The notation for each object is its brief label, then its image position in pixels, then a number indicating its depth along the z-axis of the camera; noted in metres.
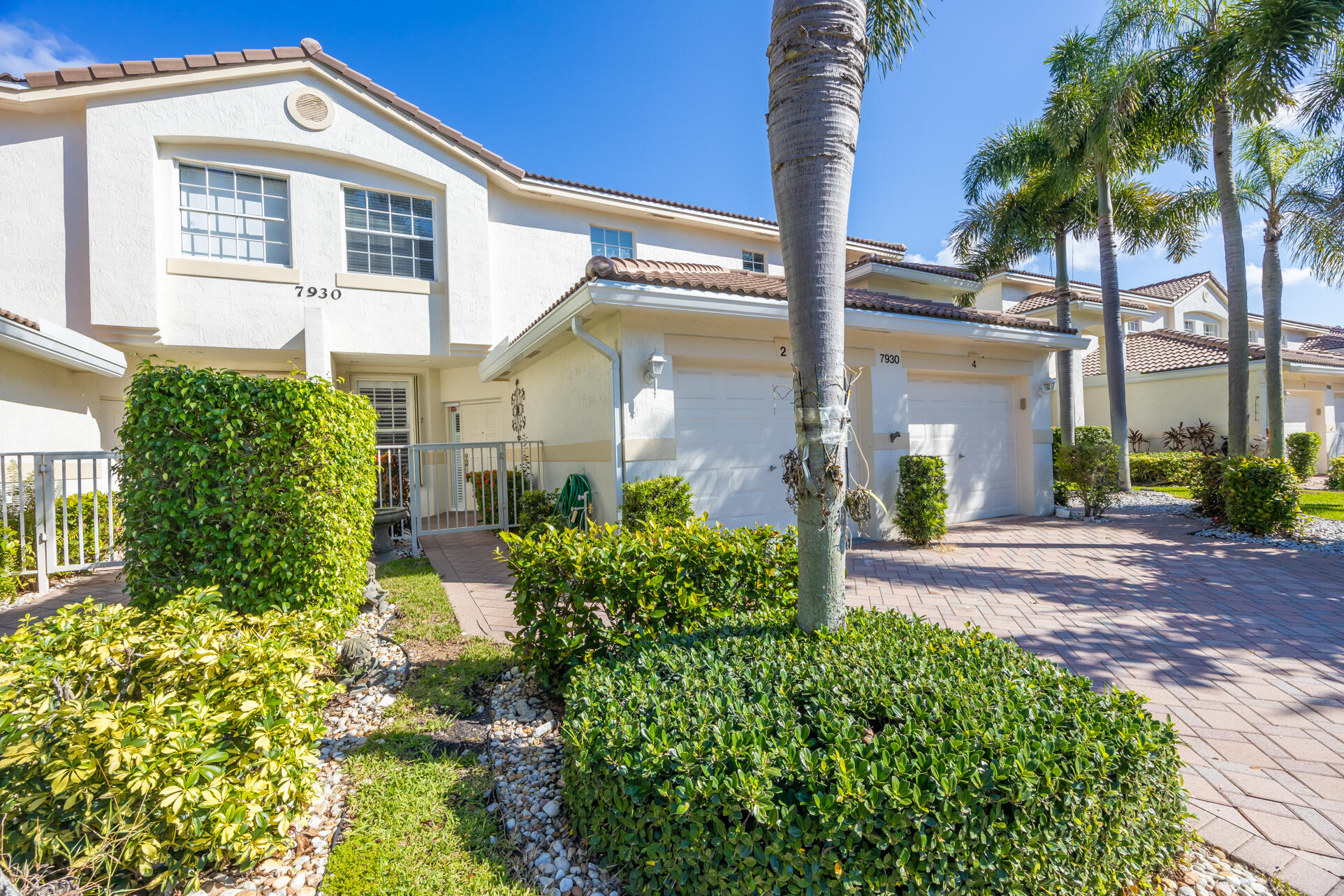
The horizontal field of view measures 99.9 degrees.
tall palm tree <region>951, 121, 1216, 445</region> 14.02
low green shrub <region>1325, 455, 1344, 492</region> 14.79
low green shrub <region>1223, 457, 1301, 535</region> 8.41
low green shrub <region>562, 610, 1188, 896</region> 1.76
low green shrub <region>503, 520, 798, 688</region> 3.45
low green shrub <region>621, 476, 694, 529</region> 6.60
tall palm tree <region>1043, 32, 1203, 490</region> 10.47
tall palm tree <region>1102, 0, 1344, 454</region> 7.88
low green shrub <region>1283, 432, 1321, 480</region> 16.28
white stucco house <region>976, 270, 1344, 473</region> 17.23
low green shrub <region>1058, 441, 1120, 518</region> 10.44
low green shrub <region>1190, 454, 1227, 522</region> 9.48
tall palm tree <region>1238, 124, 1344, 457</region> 12.23
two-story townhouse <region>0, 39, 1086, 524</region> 7.48
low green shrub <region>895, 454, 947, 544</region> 8.24
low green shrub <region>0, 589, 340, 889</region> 1.98
